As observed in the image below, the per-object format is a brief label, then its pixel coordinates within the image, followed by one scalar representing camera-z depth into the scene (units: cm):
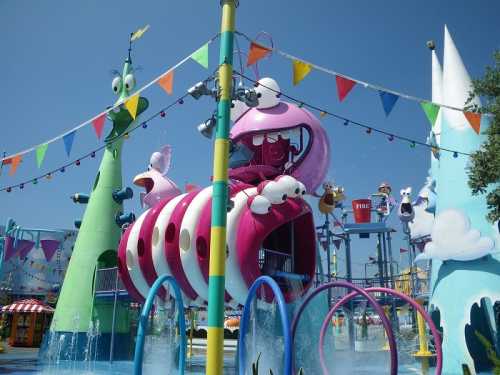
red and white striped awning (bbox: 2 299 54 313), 2667
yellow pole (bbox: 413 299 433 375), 1566
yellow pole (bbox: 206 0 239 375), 622
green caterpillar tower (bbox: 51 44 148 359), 1745
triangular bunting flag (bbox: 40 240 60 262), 2511
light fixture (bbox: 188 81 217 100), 711
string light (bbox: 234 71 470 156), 914
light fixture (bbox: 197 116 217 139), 727
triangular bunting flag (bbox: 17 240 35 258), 2350
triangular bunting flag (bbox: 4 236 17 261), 2336
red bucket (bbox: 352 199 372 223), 2062
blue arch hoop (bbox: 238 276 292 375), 701
